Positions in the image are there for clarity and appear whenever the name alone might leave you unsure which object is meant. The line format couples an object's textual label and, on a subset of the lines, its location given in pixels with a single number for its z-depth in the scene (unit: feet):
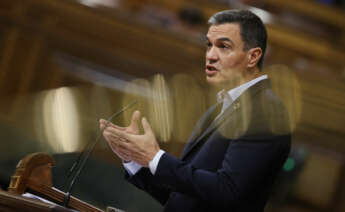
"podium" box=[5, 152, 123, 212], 26.37
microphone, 26.32
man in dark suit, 26.30
